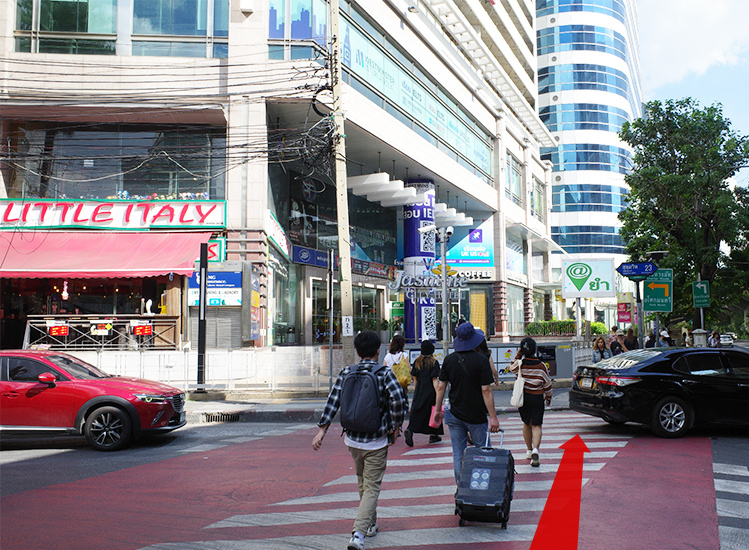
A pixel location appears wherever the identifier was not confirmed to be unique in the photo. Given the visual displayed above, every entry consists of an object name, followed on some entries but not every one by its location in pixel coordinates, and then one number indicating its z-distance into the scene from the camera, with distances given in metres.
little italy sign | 22.02
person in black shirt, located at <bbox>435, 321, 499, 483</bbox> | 6.31
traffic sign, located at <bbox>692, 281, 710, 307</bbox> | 21.50
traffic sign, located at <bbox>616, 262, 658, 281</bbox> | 18.08
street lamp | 18.97
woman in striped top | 8.51
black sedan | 10.48
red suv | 10.07
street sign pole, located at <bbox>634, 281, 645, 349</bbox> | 19.12
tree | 24.94
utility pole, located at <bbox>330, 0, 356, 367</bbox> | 15.62
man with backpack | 5.11
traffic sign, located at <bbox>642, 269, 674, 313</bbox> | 19.53
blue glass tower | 71.62
